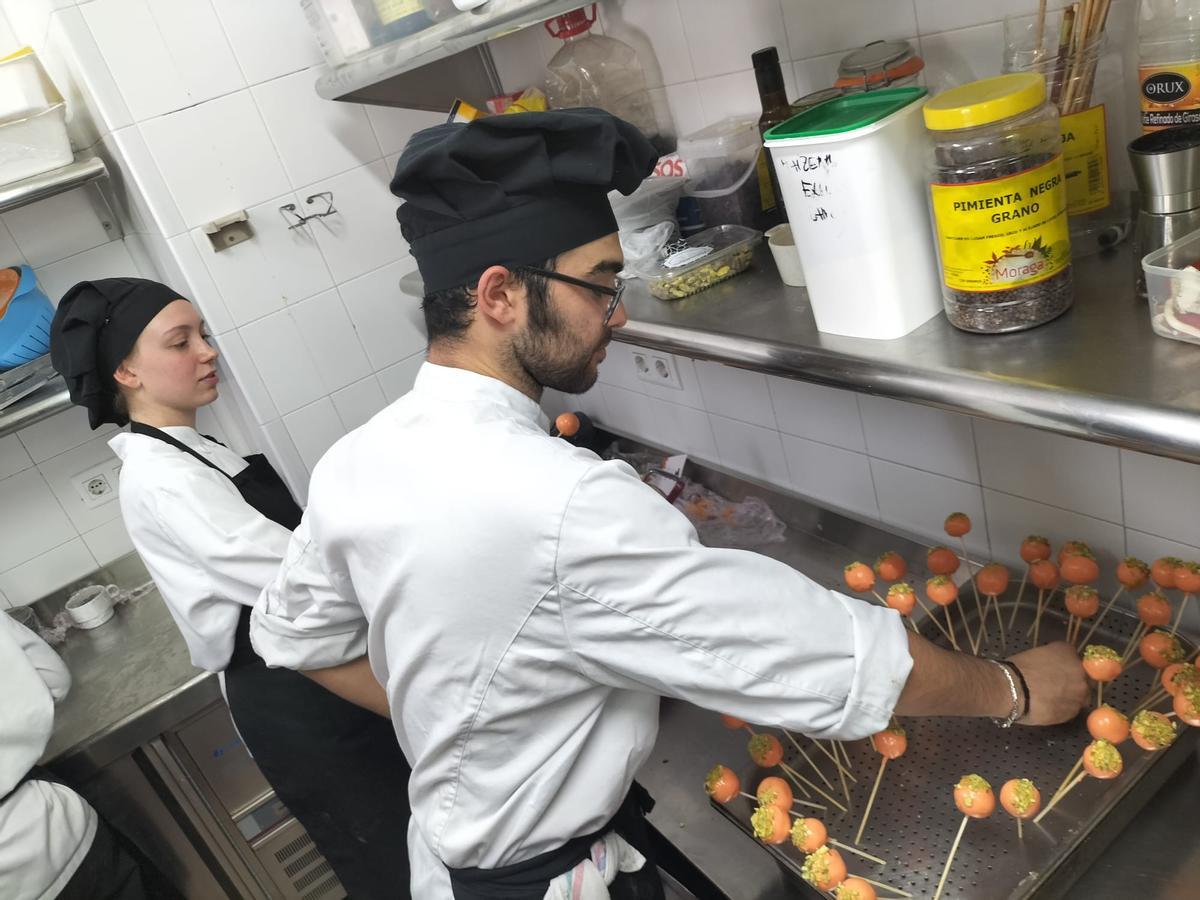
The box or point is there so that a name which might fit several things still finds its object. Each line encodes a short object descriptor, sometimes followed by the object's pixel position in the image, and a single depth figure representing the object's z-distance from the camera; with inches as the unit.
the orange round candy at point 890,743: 38.5
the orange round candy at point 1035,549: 45.8
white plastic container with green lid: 34.1
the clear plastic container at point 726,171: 52.2
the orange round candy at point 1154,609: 39.3
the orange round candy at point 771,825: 38.3
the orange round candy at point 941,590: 44.1
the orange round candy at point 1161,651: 38.2
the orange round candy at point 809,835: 37.1
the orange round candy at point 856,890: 34.0
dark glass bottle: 45.8
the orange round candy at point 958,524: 48.0
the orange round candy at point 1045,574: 44.1
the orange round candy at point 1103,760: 33.6
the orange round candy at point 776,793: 39.3
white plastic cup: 45.6
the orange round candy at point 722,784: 42.2
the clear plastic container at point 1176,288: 28.9
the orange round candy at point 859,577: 46.5
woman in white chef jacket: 61.6
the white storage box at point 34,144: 71.7
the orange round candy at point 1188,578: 37.9
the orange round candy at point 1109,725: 34.4
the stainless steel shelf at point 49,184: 71.6
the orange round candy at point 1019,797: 33.9
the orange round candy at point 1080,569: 42.4
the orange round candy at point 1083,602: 41.5
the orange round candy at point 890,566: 47.7
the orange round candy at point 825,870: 35.5
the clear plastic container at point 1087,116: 35.5
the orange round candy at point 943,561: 48.6
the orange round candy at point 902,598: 43.6
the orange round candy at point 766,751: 43.9
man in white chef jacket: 31.8
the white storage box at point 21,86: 69.0
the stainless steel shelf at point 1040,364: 27.4
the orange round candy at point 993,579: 45.4
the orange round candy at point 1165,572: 39.1
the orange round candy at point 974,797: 34.7
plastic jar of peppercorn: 31.2
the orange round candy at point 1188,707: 33.4
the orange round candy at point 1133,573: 40.3
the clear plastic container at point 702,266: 50.9
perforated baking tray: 36.0
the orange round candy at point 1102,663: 36.3
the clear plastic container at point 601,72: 61.7
